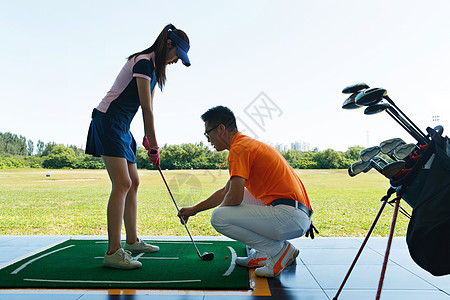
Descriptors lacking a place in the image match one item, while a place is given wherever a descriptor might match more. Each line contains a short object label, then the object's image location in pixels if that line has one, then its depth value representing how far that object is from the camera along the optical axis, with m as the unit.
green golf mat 1.85
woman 2.14
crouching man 1.91
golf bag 1.26
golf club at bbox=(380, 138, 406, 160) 1.44
